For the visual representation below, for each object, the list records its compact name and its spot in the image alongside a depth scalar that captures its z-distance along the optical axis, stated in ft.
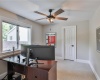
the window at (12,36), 8.21
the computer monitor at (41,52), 5.13
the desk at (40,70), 4.47
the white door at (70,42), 13.22
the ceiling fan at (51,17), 7.42
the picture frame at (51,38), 14.71
